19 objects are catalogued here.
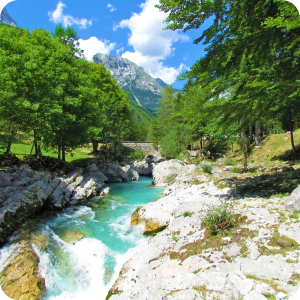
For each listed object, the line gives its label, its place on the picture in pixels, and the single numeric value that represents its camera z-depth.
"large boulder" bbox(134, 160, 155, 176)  32.41
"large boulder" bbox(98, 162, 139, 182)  24.37
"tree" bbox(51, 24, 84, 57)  22.19
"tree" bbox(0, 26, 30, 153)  11.73
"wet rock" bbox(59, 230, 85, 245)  8.19
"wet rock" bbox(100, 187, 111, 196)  16.49
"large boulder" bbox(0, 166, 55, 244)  8.42
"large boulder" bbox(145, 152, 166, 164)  33.28
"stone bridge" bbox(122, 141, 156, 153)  38.19
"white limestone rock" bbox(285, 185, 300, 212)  5.33
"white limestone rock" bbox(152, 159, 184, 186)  21.50
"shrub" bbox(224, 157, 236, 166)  19.88
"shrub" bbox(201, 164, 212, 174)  16.22
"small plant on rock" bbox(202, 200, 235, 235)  5.43
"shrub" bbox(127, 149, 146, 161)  35.55
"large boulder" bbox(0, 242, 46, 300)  5.41
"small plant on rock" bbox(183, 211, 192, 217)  7.48
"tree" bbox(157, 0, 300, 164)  5.27
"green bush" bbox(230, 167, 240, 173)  14.98
